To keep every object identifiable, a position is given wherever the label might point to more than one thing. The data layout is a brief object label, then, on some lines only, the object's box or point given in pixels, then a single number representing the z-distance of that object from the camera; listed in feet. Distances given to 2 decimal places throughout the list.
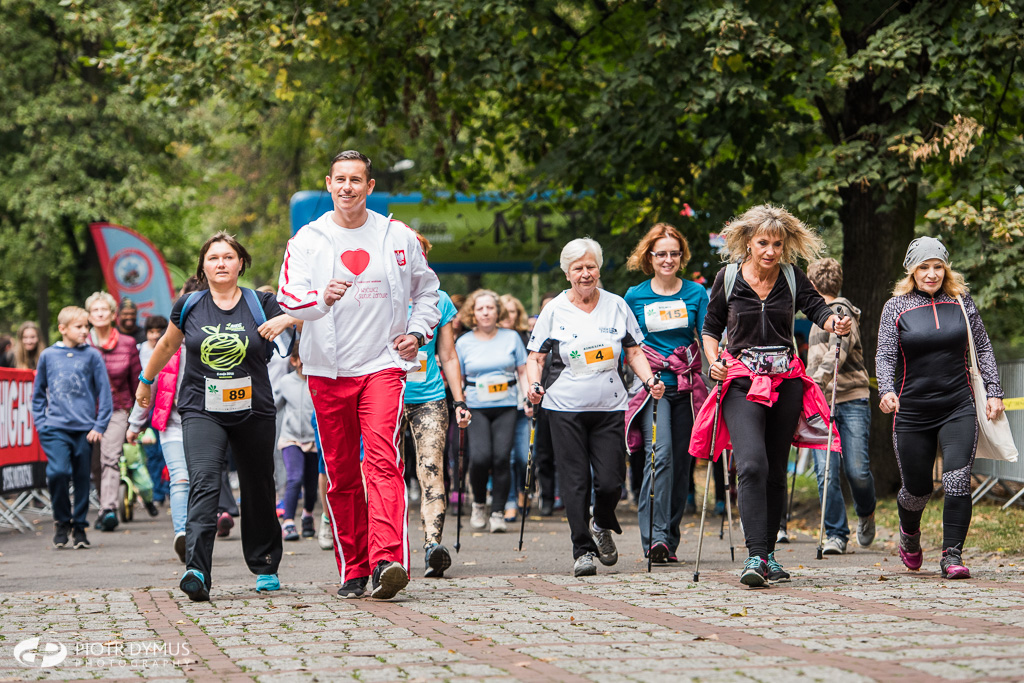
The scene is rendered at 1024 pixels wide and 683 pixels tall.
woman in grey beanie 48.26
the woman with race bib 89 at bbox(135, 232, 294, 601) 45.32
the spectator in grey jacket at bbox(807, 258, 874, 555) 59.00
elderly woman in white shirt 51.75
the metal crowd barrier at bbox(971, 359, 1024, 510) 74.23
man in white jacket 42.63
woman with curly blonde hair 46.50
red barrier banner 83.10
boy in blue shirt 72.02
